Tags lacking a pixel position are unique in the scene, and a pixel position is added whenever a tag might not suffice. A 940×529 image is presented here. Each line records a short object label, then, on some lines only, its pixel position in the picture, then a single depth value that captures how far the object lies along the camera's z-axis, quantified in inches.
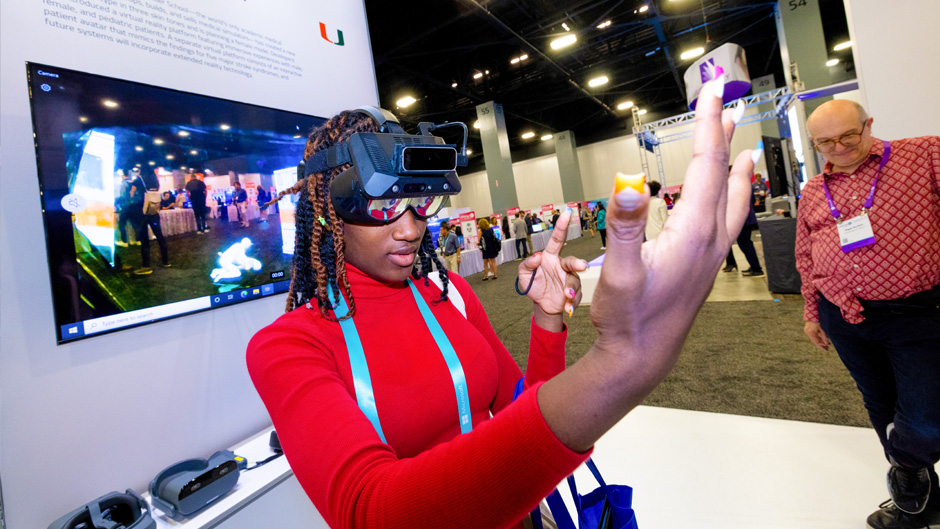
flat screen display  54.5
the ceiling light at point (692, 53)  528.4
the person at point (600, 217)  372.0
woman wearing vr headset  16.7
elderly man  64.3
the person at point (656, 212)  238.1
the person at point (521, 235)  546.2
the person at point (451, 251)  405.4
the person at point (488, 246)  419.5
